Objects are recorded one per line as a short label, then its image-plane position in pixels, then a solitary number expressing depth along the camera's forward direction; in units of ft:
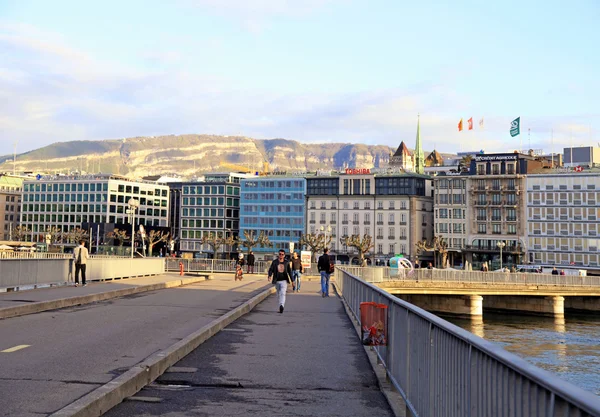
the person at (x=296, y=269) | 115.96
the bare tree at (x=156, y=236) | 430.20
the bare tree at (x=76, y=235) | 450.42
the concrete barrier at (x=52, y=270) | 82.15
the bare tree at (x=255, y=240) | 415.99
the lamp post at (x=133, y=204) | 155.33
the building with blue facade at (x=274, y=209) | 460.14
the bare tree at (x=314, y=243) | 368.48
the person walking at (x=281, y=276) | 71.20
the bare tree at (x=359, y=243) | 370.57
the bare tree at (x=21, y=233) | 485.56
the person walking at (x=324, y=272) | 102.53
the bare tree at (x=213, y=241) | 436.35
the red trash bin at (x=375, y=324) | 34.18
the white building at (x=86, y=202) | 497.05
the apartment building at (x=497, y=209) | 393.91
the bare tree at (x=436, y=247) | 391.45
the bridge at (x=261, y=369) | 16.62
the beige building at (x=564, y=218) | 376.27
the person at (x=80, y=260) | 96.68
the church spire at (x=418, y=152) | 621.47
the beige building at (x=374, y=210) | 431.43
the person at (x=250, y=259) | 179.98
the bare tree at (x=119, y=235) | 437.99
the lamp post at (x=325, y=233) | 428.23
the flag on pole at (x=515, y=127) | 415.03
